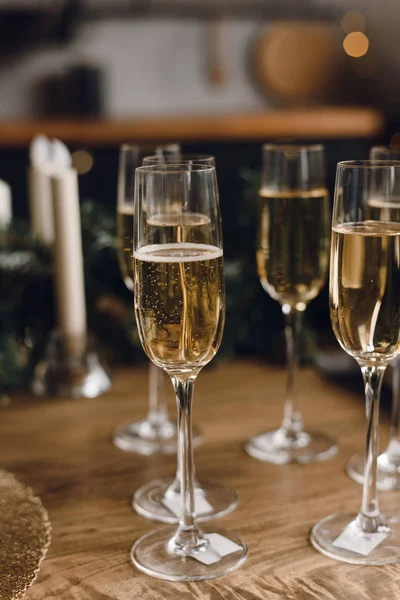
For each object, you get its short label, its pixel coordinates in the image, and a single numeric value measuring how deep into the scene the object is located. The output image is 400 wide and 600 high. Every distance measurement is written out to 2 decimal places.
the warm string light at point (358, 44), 4.50
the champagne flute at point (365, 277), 0.79
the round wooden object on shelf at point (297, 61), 4.22
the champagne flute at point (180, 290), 0.78
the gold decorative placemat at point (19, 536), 0.77
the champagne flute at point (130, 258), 1.12
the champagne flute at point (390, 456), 1.00
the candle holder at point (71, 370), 1.29
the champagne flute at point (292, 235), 1.10
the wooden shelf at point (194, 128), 2.86
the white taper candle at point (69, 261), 1.25
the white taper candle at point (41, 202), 1.38
